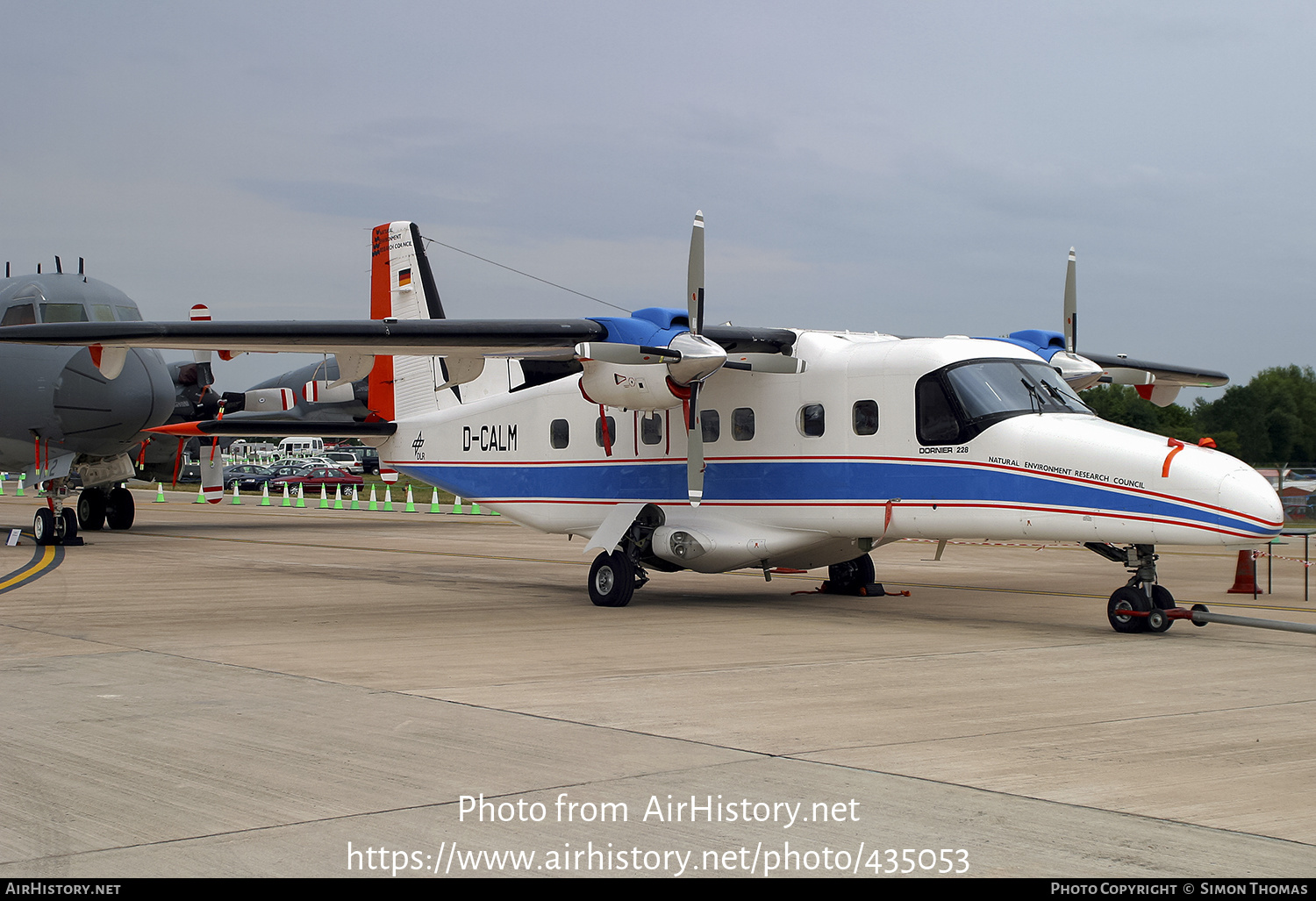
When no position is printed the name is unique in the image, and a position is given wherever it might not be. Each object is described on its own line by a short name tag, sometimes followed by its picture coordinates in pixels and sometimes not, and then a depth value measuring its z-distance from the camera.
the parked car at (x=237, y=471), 56.16
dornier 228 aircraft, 11.30
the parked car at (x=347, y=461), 63.60
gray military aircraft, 20.72
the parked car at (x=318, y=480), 53.59
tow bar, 10.70
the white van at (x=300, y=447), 86.00
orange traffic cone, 15.48
